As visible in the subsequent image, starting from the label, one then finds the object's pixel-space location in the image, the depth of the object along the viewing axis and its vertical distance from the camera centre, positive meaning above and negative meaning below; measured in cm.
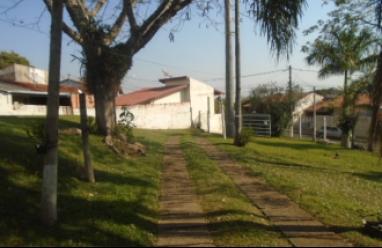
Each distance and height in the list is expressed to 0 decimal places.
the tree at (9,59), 4409 +775
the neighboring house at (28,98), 2453 +173
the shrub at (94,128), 1108 -31
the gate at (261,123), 2656 -57
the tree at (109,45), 1026 +224
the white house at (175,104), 2730 +109
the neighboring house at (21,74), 3400 +460
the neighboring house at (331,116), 2361 -16
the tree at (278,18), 582 +166
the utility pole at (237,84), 1585 +145
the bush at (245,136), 1553 -92
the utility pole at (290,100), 2828 +123
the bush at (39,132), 725 -26
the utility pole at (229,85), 2109 +191
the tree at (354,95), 2108 +121
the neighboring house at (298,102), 2938 +113
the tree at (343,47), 1395 +287
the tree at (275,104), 2775 +99
